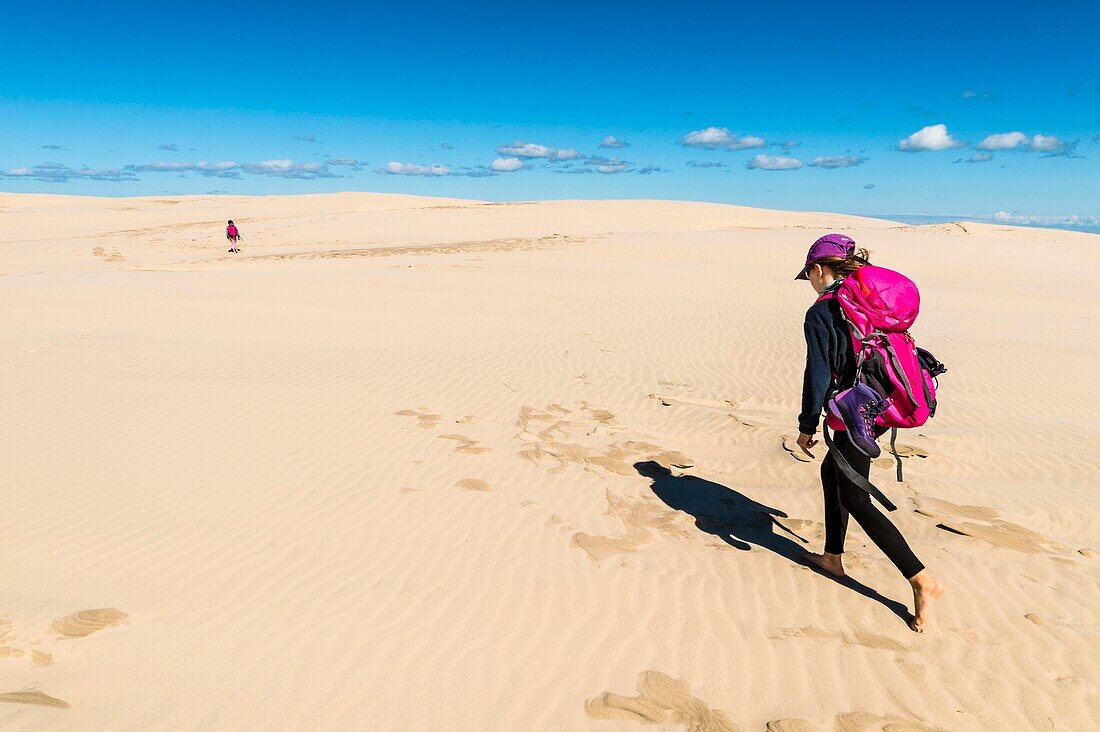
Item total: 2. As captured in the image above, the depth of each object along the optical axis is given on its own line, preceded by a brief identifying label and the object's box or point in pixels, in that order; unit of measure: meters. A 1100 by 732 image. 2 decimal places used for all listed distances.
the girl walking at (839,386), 3.40
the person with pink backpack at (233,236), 27.38
